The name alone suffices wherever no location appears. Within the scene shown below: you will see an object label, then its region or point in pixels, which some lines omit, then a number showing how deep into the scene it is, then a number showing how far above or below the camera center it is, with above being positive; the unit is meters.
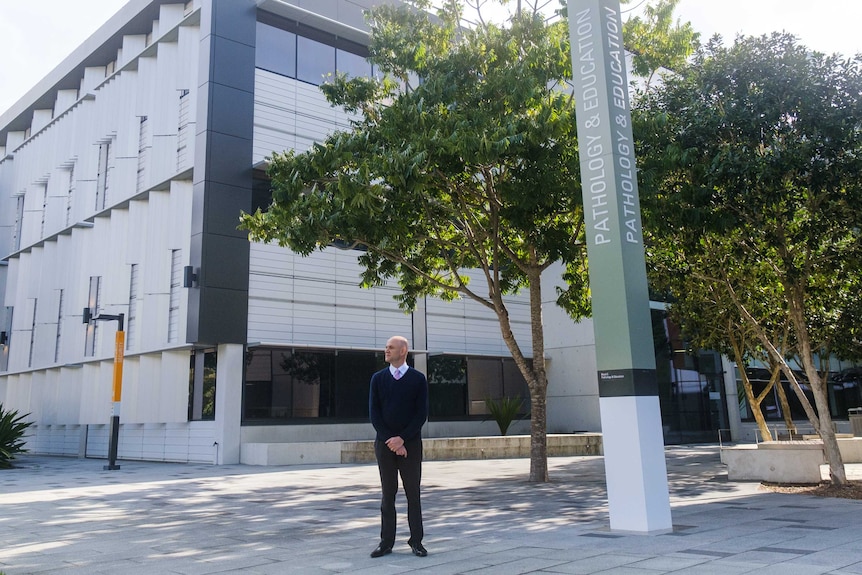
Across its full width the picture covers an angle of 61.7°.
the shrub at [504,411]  25.20 +0.49
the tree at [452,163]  11.70 +4.38
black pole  18.14 -0.16
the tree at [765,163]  10.83 +3.90
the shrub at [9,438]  19.97 +0.03
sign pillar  7.04 +1.47
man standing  6.16 -0.07
